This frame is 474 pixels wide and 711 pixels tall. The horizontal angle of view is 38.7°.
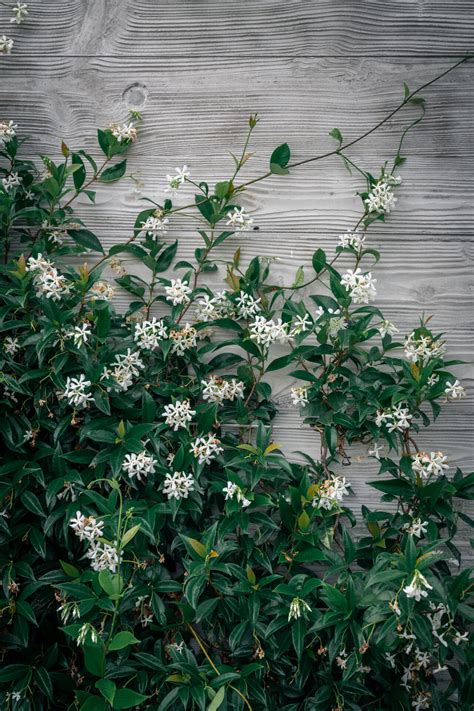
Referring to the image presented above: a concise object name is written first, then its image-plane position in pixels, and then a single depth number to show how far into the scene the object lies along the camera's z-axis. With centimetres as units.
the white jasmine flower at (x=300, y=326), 157
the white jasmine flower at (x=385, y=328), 162
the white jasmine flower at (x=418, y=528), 150
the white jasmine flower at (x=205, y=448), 147
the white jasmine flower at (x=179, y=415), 151
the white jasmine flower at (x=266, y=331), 156
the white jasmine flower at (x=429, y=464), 149
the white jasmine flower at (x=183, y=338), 158
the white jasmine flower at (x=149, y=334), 156
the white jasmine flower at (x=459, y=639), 142
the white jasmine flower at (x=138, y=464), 144
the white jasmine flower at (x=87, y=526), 136
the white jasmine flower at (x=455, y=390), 153
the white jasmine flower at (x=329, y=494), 148
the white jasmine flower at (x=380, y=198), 165
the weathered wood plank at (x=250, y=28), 171
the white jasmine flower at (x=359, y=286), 156
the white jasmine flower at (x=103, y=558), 136
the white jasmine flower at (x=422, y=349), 157
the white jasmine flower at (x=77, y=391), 146
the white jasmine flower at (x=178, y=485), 145
